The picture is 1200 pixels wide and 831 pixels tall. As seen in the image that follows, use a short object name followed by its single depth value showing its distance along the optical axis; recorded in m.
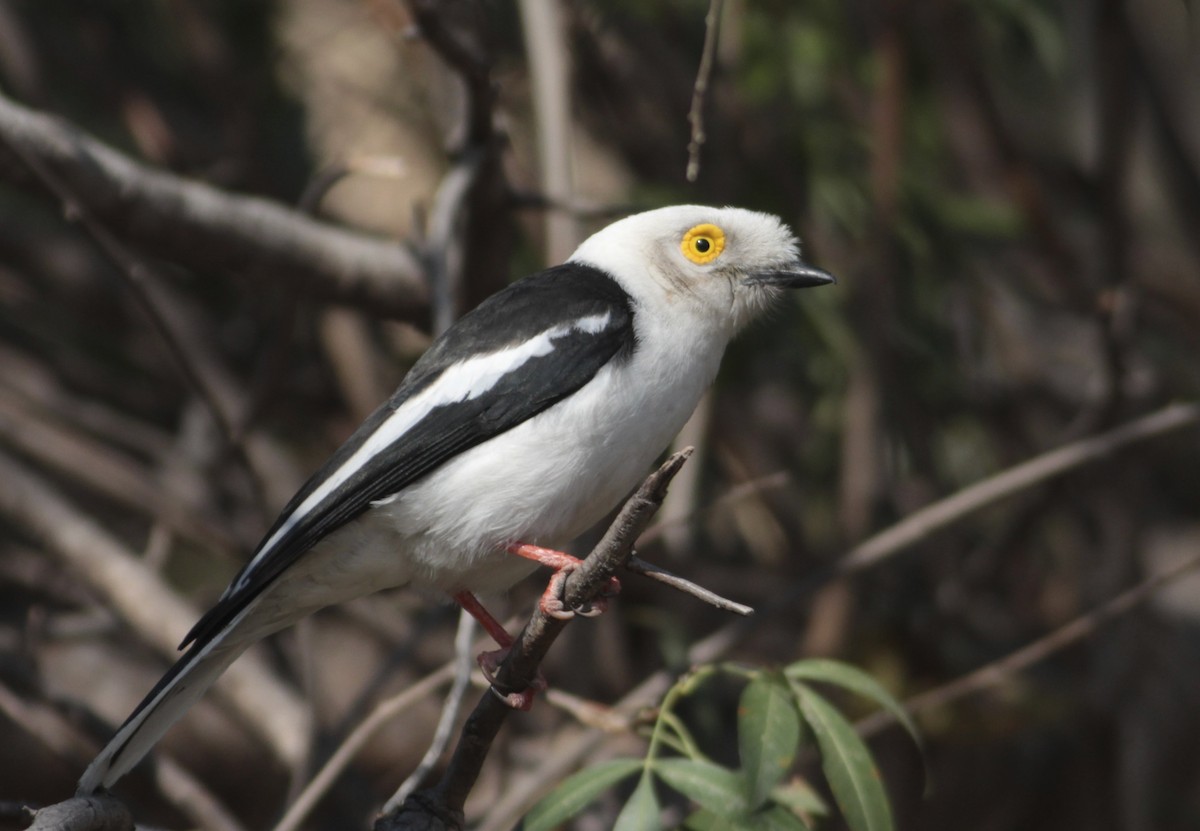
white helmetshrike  6.25
